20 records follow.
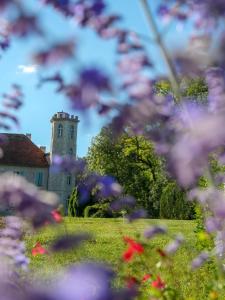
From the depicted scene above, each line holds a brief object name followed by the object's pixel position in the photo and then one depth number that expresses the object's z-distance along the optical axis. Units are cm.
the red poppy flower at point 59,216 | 263
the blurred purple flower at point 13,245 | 261
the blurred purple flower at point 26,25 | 169
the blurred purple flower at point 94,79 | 156
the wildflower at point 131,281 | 285
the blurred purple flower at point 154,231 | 240
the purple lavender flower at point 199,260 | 306
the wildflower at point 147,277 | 361
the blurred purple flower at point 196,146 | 116
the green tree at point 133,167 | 3478
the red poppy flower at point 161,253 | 282
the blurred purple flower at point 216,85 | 217
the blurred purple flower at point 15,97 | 313
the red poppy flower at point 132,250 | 307
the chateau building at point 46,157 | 5031
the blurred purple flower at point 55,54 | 152
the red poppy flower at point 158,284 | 321
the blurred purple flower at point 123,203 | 288
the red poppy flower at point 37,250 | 360
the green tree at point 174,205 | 2808
